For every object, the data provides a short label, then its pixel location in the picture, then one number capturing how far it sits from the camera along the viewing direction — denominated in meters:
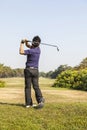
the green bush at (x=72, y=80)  24.90
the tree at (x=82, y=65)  35.62
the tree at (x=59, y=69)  58.78
